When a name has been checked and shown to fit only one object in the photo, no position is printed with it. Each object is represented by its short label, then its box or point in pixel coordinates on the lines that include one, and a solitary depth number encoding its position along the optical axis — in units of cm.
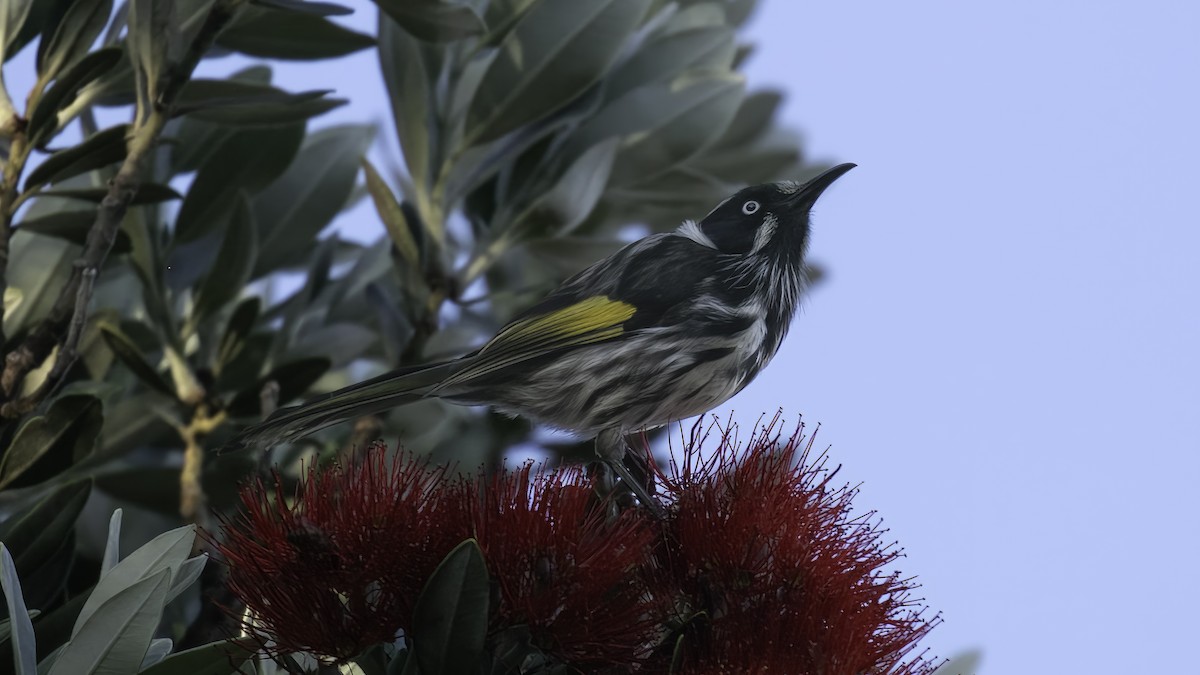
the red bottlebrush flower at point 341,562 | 403
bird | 523
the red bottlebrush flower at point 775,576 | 420
